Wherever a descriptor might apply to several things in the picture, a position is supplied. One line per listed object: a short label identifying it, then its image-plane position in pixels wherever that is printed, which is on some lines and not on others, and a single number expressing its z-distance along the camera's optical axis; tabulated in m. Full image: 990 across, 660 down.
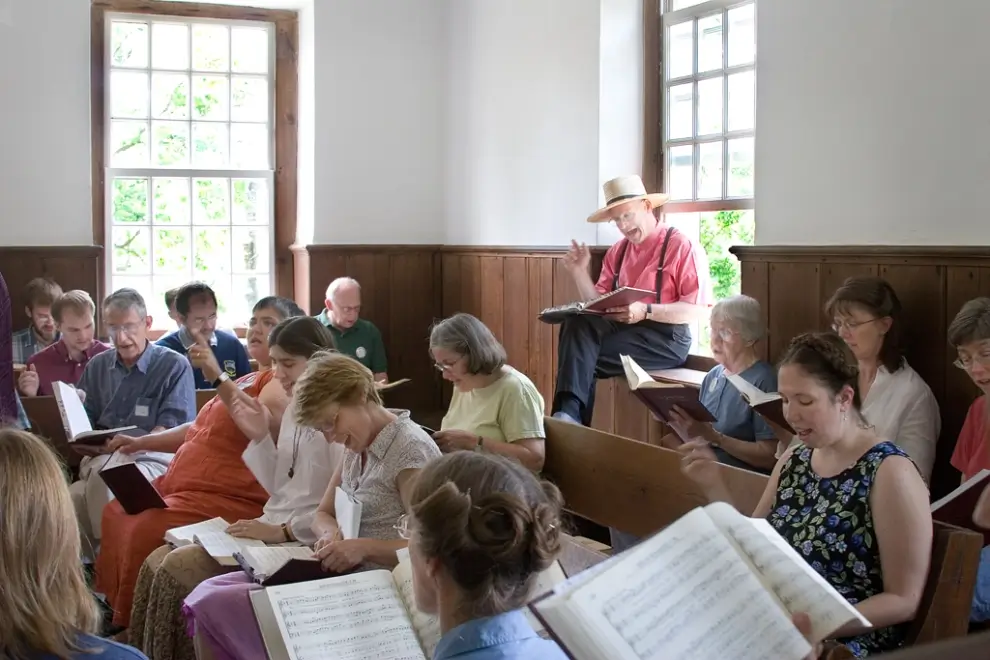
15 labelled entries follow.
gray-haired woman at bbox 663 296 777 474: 3.60
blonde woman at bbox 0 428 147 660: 1.64
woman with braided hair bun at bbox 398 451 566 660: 1.72
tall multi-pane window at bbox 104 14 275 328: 7.41
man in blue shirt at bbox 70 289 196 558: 4.70
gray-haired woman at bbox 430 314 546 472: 3.77
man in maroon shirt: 5.38
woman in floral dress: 2.24
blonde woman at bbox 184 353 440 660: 2.88
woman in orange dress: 3.79
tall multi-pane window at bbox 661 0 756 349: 5.24
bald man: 6.72
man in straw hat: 5.21
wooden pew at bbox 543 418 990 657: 2.26
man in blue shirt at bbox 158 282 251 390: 5.72
